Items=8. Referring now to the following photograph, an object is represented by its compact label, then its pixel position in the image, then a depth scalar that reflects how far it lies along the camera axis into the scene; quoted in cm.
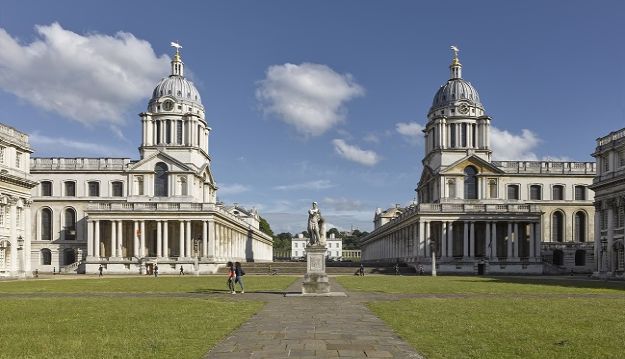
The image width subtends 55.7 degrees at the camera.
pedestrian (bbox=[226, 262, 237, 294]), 3480
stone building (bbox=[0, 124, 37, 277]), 6156
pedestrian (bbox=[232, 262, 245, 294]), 3509
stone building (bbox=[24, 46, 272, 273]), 8194
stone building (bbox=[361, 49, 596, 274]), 7900
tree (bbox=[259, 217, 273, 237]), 19325
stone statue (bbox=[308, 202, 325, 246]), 3381
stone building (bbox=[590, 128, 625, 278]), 6253
